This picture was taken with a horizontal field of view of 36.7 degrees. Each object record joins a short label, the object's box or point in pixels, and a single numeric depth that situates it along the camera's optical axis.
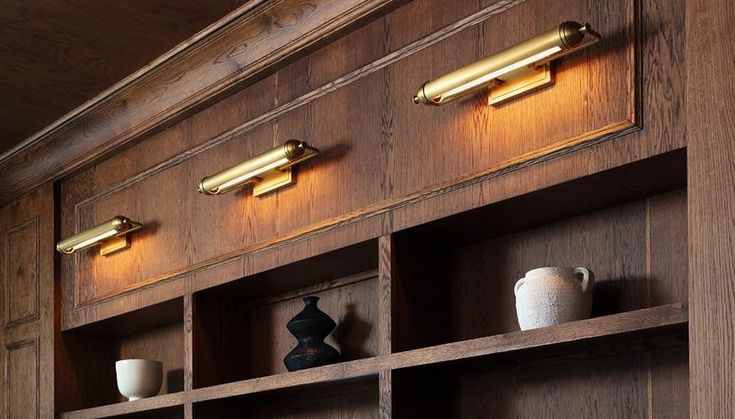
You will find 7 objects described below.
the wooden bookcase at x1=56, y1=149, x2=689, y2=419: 2.22
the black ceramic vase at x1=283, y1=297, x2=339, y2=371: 2.89
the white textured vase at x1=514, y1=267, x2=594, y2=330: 2.22
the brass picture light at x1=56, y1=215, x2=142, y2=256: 3.52
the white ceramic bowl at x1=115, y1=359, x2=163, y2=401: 3.49
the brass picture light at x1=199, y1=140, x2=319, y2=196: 2.82
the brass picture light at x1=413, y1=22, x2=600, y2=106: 2.14
